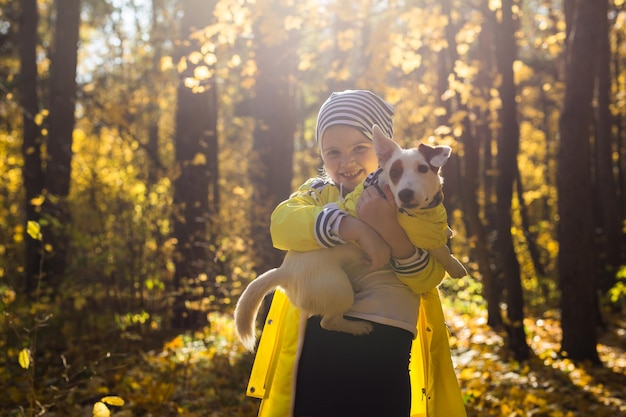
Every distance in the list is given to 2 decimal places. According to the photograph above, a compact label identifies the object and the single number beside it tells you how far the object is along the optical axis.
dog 2.49
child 2.50
